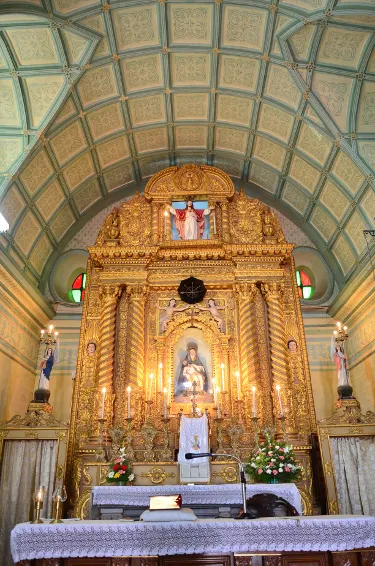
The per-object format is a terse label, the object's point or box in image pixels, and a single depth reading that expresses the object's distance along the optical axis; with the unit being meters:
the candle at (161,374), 12.17
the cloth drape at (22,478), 9.43
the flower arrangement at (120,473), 8.97
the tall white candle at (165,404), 10.33
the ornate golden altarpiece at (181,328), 11.11
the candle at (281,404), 10.55
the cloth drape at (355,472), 9.60
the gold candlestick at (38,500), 4.81
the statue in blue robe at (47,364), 11.32
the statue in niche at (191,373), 12.14
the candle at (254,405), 10.39
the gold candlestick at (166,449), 10.24
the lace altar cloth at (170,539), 4.23
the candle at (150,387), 11.70
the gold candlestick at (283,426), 10.69
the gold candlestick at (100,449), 10.25
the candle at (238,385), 11.73
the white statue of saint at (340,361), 11.21
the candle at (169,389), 12.03
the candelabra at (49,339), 11.63
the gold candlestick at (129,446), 10.20
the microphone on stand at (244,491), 4.64
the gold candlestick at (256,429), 10.21
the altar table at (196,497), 7.95
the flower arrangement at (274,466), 8.55
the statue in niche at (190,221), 14.07
